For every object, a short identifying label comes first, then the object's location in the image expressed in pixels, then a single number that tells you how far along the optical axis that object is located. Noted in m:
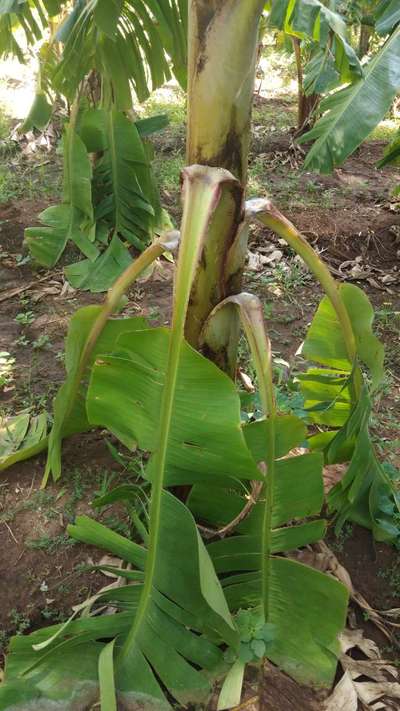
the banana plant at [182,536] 1.08
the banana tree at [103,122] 1.77
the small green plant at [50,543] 1.55
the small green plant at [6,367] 2.19
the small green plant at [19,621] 1.39
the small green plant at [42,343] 2.37
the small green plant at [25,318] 2.55
